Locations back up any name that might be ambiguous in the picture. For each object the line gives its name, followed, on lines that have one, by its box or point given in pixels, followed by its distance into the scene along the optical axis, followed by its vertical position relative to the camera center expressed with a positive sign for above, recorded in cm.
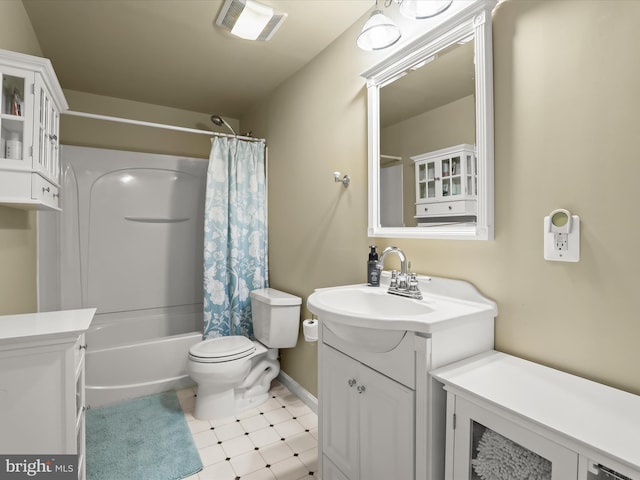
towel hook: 199 +36
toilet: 212 -80
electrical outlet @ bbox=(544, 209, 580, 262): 103 +0
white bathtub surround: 246 -18
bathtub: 231 -89
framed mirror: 126 +46
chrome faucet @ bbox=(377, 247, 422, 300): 143 -20
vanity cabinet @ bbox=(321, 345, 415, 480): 109 -67
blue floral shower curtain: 264 +2
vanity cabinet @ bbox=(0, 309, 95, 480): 109 -50
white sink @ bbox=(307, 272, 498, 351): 106 -26
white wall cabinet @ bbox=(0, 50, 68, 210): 132 +46
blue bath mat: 167 -115
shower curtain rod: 222 +83
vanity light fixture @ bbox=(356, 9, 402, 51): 145 +92
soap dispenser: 166 -17
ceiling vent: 176 +123
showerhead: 289 +102
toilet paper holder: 201 -56
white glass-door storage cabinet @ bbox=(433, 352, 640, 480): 71 -43
